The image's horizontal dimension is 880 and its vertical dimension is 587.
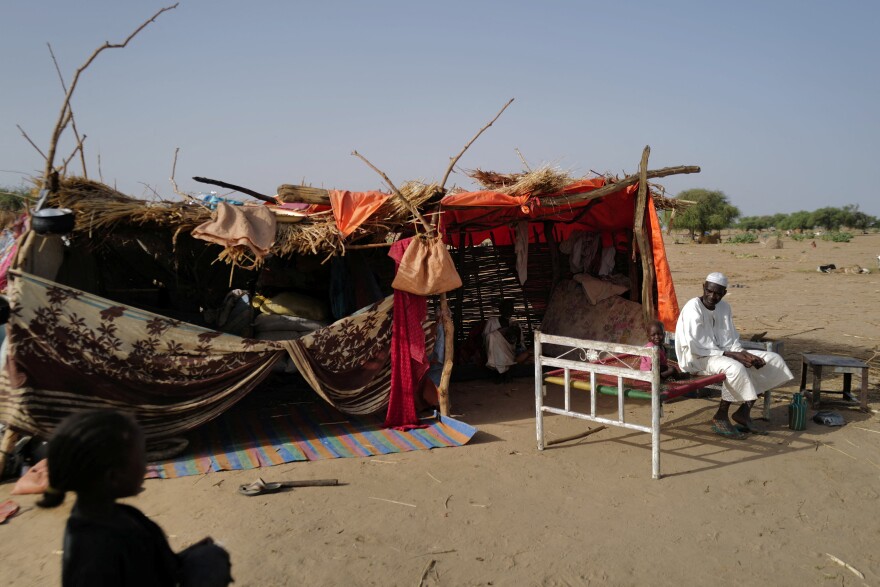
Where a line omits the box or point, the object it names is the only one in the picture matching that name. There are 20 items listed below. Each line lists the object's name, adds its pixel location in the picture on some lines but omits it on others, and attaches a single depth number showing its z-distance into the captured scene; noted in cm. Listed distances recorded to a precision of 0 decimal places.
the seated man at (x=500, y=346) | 805
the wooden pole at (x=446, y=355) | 633
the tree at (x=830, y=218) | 5406
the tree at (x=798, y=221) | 5585
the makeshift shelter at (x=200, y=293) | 500
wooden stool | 635
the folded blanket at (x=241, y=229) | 541
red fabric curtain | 624
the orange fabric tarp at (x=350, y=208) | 583
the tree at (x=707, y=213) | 4322
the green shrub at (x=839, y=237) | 3421
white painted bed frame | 472
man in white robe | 568
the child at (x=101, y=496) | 160
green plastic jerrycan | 591
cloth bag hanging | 603
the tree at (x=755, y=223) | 6456
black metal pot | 507
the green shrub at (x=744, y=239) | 3575
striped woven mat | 527
